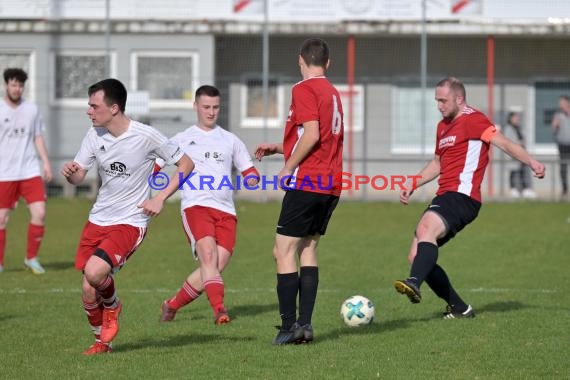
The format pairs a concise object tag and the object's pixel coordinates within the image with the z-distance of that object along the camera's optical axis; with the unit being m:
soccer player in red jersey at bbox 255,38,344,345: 15.52
